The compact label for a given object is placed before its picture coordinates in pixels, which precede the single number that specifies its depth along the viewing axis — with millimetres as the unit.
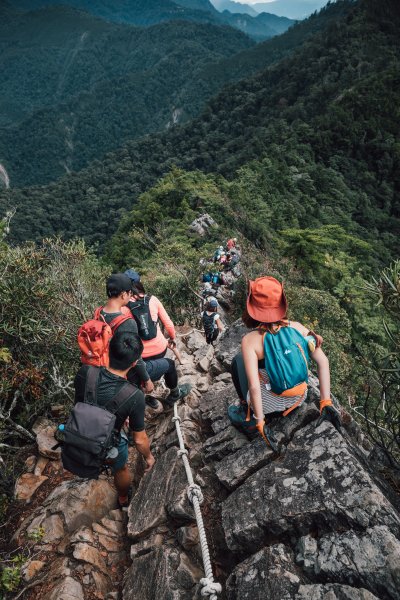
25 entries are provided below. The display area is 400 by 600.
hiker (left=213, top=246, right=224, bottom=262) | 14754
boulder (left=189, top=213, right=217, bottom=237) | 22062
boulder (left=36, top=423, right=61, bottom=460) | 4257
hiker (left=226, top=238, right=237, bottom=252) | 16094
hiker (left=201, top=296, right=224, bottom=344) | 7816
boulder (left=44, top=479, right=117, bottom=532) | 3439
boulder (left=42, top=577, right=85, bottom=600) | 2777
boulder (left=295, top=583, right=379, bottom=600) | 2027
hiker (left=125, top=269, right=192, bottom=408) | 4027
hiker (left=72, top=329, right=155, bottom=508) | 3020
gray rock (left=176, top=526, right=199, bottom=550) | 2938
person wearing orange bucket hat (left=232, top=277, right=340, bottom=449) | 2824
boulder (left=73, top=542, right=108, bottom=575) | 3064
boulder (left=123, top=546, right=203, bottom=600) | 2623
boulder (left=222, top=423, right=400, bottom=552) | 2391
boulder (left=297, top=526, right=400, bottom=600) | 2076
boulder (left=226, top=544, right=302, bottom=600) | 2275
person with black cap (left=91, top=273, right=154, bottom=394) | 3275
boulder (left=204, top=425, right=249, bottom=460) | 3483
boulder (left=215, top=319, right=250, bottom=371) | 5520
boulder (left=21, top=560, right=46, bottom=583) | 3043
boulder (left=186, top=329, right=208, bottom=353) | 7000
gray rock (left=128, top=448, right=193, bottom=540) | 3182
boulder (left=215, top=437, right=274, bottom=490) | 3123
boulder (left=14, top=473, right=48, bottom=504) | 3883
